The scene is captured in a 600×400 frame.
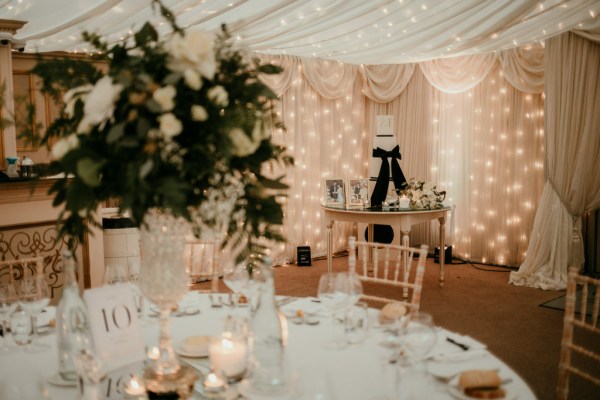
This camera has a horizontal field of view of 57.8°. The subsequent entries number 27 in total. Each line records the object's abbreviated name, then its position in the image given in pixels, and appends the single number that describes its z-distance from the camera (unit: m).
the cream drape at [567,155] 5.21
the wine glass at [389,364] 1.41
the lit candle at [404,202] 5.29
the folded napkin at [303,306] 2.19
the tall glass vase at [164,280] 1.44
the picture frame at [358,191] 5.61
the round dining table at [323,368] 1.45
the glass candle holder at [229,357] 1.50
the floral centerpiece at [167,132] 1.30
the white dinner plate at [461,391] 1.43
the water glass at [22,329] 1.83
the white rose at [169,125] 1.29
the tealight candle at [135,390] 1.44
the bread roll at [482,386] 1.43
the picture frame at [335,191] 5.63
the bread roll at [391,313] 1.75
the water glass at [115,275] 1.97
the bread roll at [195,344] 1.73
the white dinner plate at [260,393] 1.45
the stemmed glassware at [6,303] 1.90
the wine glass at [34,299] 1.84
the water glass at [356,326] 1.83
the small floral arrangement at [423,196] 5.27
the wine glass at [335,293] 1.89
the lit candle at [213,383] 1.45
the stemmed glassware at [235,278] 1.99
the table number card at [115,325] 1.56
